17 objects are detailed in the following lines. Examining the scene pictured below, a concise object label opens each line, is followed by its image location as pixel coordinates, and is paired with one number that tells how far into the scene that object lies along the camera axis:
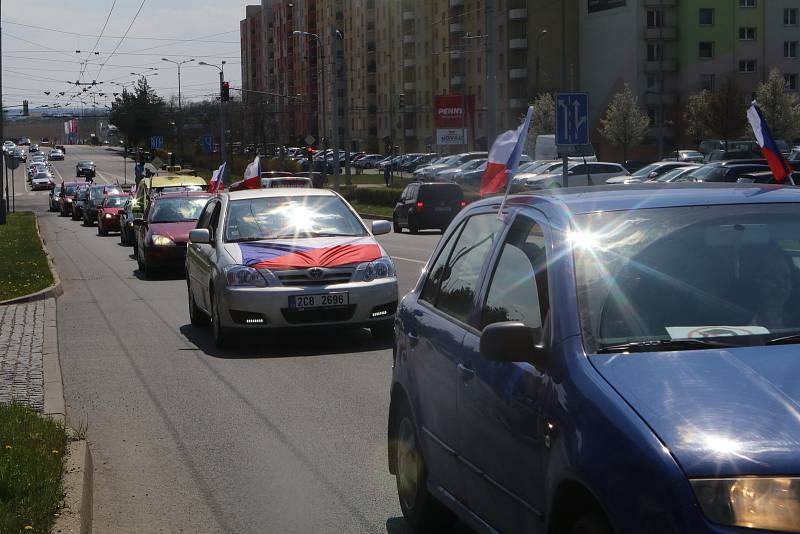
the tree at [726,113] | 73.56
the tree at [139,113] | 127.62
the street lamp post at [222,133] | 78.09
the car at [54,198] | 75.64
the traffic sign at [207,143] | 94.19
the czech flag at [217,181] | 29.18
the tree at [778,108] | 70.25
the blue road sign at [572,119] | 19.25
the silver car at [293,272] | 12.07
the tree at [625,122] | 76.06
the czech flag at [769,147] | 10.83
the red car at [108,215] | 45.06
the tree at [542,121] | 80.00
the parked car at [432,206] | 38.22
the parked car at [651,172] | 44.66
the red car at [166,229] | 22.69
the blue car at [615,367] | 3.20
